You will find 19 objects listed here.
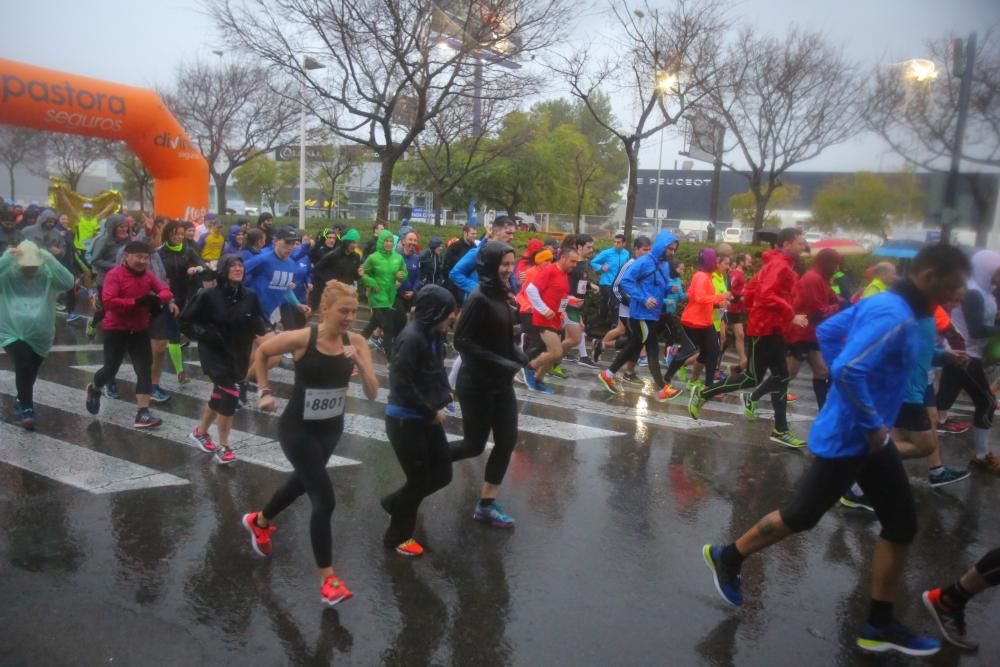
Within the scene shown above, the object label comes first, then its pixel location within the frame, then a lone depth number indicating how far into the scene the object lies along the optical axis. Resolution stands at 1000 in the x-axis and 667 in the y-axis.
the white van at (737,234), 29.47
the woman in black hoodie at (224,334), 6.45
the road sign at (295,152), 37.27
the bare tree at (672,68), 17.98
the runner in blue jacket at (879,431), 3.63
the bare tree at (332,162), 39.58
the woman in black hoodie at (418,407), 4.57
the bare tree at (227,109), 32.06
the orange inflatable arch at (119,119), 12.36
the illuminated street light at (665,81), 18.48
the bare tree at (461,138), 25.78
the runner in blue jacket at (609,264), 12.30
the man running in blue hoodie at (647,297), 9.49
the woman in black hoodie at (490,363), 5.04
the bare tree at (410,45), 17.92
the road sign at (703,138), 18.55
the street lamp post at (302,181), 25.73
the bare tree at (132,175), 40.14
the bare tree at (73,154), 27.07
